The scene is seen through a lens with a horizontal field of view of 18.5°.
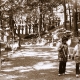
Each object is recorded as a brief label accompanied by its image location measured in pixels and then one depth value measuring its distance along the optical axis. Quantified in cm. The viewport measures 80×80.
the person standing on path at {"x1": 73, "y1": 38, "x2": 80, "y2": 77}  1049
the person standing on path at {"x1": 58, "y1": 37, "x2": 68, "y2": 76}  1084
